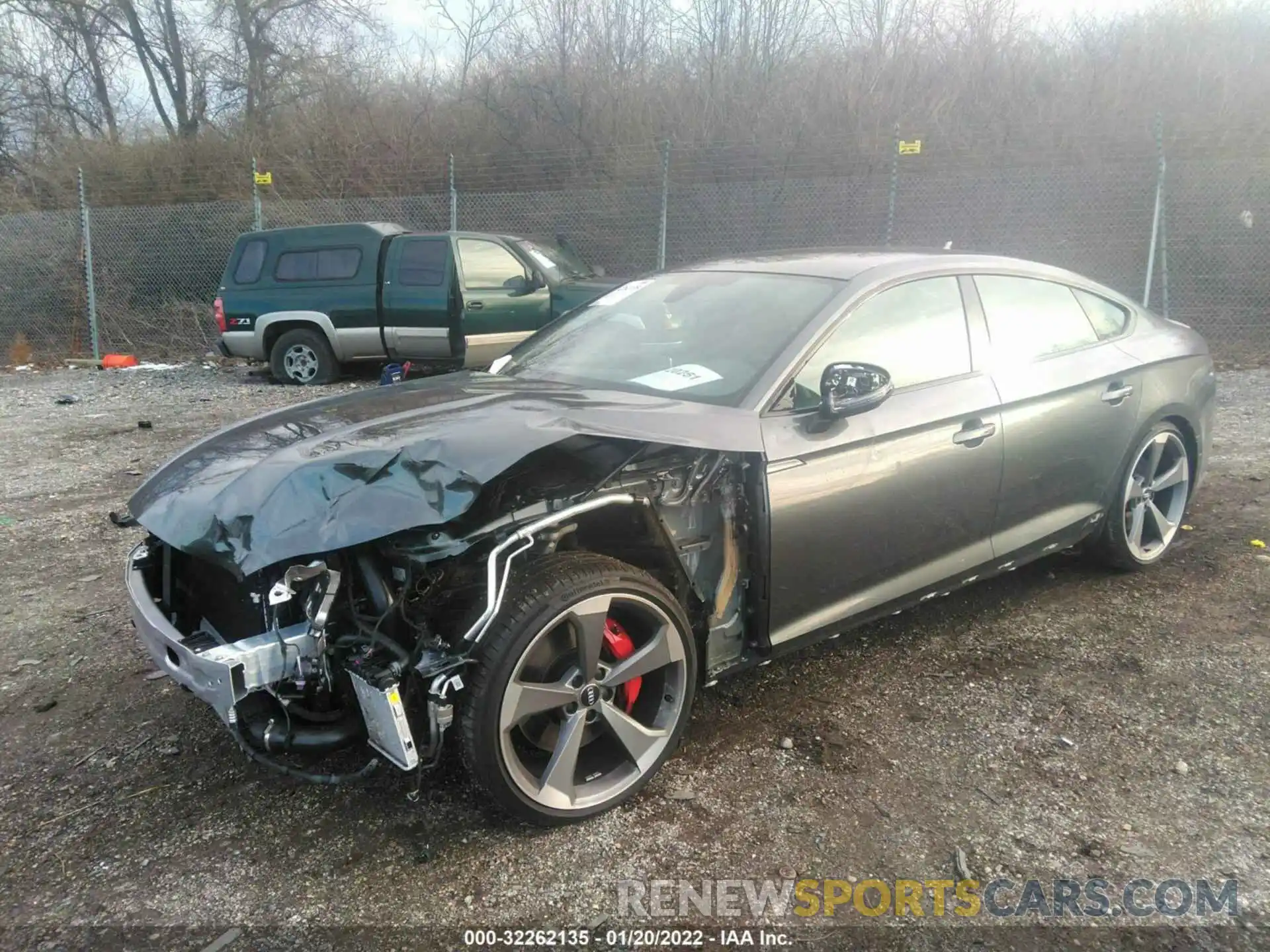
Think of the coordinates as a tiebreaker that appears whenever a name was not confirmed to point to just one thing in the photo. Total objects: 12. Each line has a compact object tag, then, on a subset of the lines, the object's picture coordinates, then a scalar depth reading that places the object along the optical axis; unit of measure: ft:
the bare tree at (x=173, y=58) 69.92
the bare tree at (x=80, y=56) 68.33
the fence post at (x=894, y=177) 35.53
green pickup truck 33.22
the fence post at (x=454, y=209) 42.09
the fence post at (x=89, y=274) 42.11
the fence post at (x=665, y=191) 38.42
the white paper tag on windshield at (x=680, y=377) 10.01
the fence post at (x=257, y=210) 42.65
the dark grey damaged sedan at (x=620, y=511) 7.63
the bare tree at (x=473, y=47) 62.95
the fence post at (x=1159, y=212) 33.24
